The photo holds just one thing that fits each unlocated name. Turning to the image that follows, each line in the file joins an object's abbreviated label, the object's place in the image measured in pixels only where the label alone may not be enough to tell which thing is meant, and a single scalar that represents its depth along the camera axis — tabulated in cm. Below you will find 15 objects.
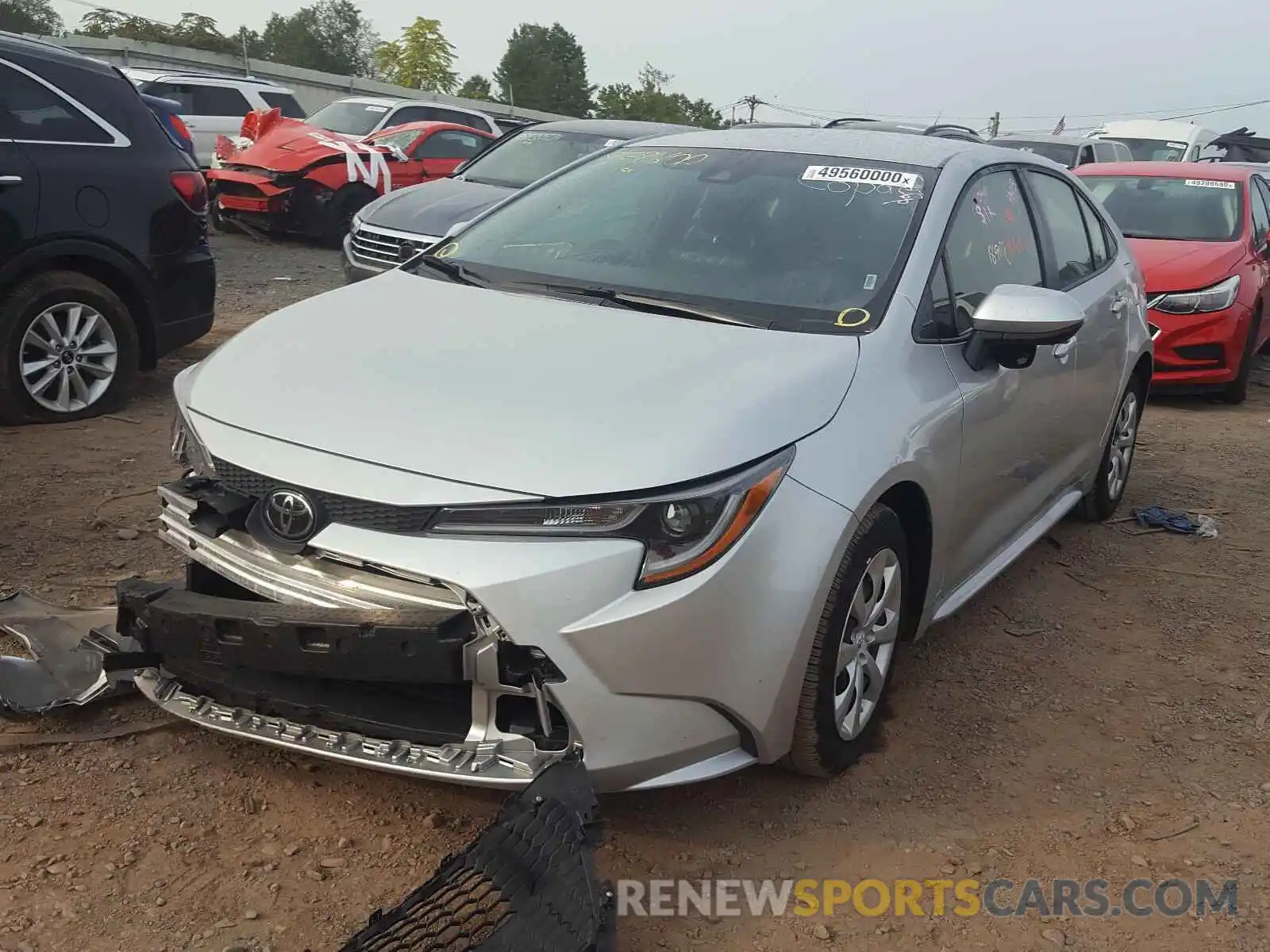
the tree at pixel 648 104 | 7425
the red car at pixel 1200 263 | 787
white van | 1934
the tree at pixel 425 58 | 5619
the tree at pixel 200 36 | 4847
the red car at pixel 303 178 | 1266
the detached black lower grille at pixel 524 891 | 224
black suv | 544
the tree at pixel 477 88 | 7425
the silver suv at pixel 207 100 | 1706
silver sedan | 244
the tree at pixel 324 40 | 7579
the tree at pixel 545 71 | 8000
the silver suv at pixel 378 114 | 1522
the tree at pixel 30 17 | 5778
